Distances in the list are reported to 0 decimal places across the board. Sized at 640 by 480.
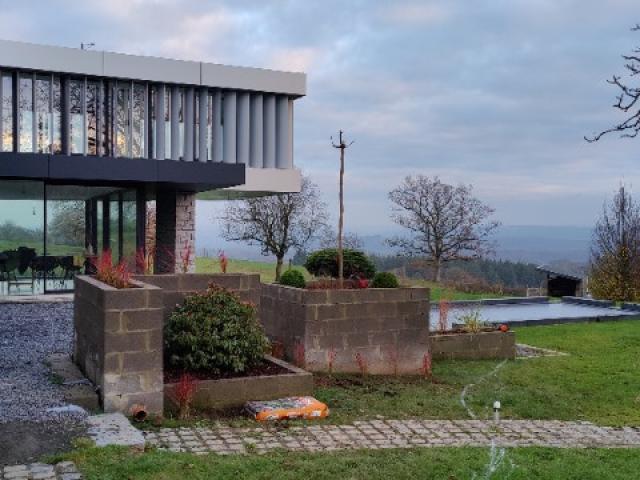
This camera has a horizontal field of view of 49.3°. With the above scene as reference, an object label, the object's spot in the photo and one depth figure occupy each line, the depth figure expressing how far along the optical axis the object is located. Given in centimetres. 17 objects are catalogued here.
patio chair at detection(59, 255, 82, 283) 1618
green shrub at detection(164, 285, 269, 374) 803
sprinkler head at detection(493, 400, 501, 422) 681
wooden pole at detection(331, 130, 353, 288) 1038
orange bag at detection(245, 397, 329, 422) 710
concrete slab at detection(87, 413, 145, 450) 559
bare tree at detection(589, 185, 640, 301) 2375
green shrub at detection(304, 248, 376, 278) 1291
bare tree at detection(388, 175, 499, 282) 3594
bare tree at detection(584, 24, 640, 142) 662
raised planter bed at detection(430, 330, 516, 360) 1151
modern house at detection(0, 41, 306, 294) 1514
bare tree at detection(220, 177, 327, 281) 3062
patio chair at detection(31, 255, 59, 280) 1540
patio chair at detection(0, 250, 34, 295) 1496
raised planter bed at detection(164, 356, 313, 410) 750
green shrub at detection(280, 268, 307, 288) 1052
